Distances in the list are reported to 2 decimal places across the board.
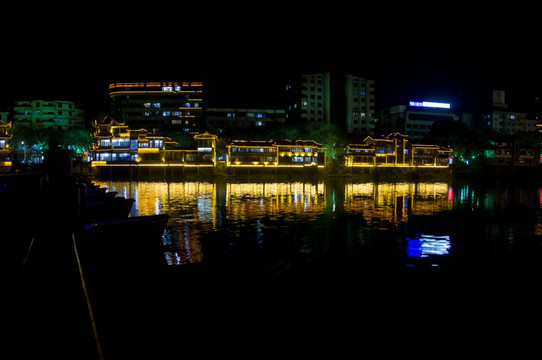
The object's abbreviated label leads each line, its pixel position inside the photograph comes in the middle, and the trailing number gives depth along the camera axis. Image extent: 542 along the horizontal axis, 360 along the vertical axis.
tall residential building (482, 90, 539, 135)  108.25
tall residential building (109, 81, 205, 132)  86.19
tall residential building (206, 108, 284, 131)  89.81
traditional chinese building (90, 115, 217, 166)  68.75
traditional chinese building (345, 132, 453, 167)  75.31
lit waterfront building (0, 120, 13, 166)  62.53
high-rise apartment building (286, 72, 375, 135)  95.69
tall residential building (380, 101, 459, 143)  98.00
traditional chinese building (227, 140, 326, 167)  69.94
